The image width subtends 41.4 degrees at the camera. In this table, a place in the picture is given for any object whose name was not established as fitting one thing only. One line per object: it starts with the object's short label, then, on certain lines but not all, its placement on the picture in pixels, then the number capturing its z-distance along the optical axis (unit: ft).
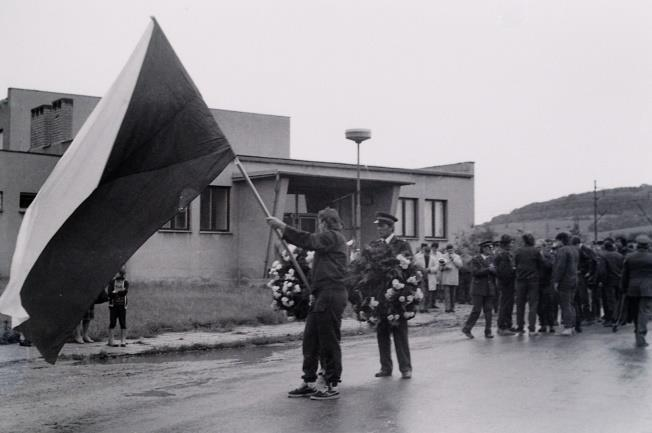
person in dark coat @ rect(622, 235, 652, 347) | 49.65
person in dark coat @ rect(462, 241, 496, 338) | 54.44
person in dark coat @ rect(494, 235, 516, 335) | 56.95
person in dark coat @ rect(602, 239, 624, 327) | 62.85
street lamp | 72.49
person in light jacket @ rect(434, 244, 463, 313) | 77.71
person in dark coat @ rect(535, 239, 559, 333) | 57.57
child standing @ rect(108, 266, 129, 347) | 48.85
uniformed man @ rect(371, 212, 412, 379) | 36.65
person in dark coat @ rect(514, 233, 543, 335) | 56.03
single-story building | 98.99
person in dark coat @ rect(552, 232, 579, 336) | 54.95
